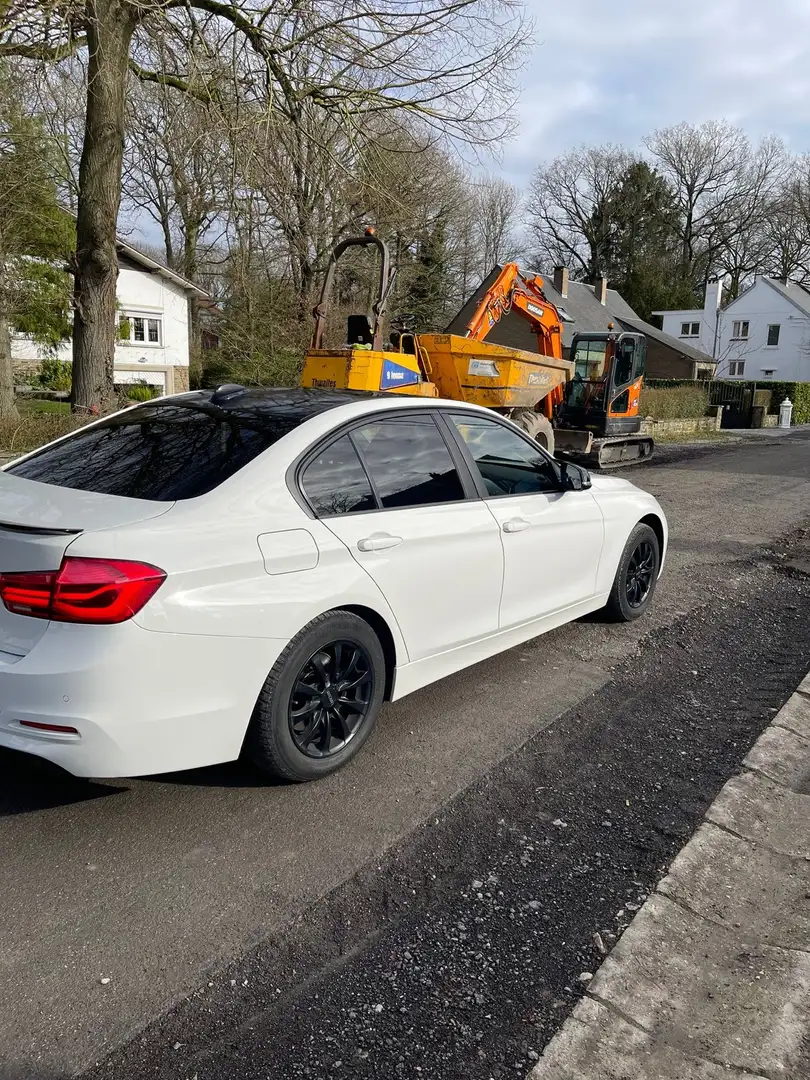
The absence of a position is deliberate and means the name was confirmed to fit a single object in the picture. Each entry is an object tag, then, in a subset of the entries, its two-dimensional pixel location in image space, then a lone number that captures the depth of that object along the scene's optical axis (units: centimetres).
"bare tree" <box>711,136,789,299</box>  6031
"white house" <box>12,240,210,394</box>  3325
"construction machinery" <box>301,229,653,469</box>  1100
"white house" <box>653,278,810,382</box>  5091
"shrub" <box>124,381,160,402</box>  2956
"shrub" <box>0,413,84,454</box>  1086
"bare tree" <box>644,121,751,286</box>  6122
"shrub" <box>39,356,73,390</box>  3059
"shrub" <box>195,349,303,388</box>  2255
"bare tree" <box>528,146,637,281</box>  6038
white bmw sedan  268
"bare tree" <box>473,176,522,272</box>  4719
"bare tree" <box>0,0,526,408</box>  1023
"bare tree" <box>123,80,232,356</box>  1093
